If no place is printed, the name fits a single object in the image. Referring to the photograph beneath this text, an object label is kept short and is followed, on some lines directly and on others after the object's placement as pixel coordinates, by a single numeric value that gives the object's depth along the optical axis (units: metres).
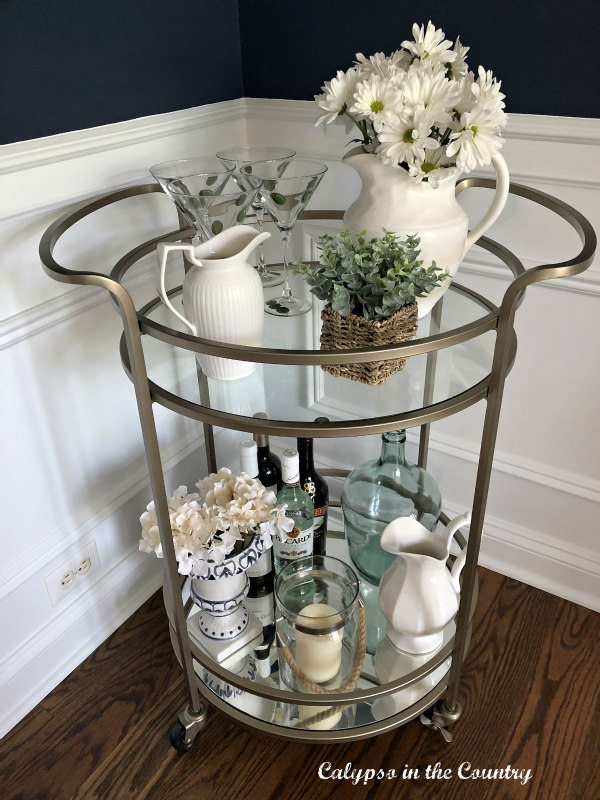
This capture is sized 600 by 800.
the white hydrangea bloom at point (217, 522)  1.10
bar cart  0.81
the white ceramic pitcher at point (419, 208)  0.93
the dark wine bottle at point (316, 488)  1.26
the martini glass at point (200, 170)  1.07
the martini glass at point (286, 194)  1.04
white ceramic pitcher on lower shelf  1.12
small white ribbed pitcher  0.88
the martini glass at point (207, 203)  1.00
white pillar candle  1.09
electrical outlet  1.31
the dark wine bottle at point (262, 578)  1.29
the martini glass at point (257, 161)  1.08
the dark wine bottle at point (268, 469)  1.28
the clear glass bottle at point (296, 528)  1.23
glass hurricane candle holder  1.09
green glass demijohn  1.31
